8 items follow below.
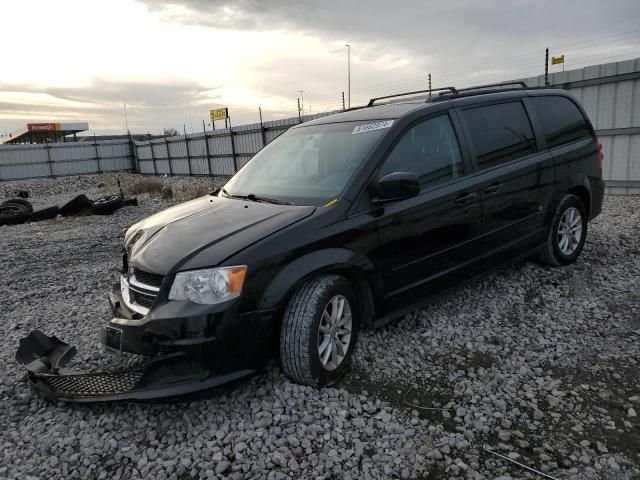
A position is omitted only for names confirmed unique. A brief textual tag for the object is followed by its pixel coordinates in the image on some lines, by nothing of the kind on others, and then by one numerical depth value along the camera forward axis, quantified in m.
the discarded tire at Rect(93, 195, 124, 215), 12.63
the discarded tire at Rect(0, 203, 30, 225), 12.17
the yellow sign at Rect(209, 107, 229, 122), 39.75
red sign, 62.34
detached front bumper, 2.64
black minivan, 2.72
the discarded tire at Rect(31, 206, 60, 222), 12.67
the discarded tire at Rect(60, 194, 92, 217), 12.80
